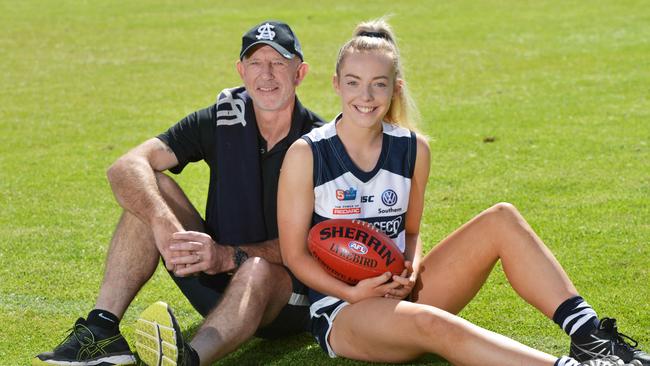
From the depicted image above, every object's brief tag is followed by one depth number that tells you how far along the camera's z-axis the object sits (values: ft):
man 15.51
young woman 15.02
